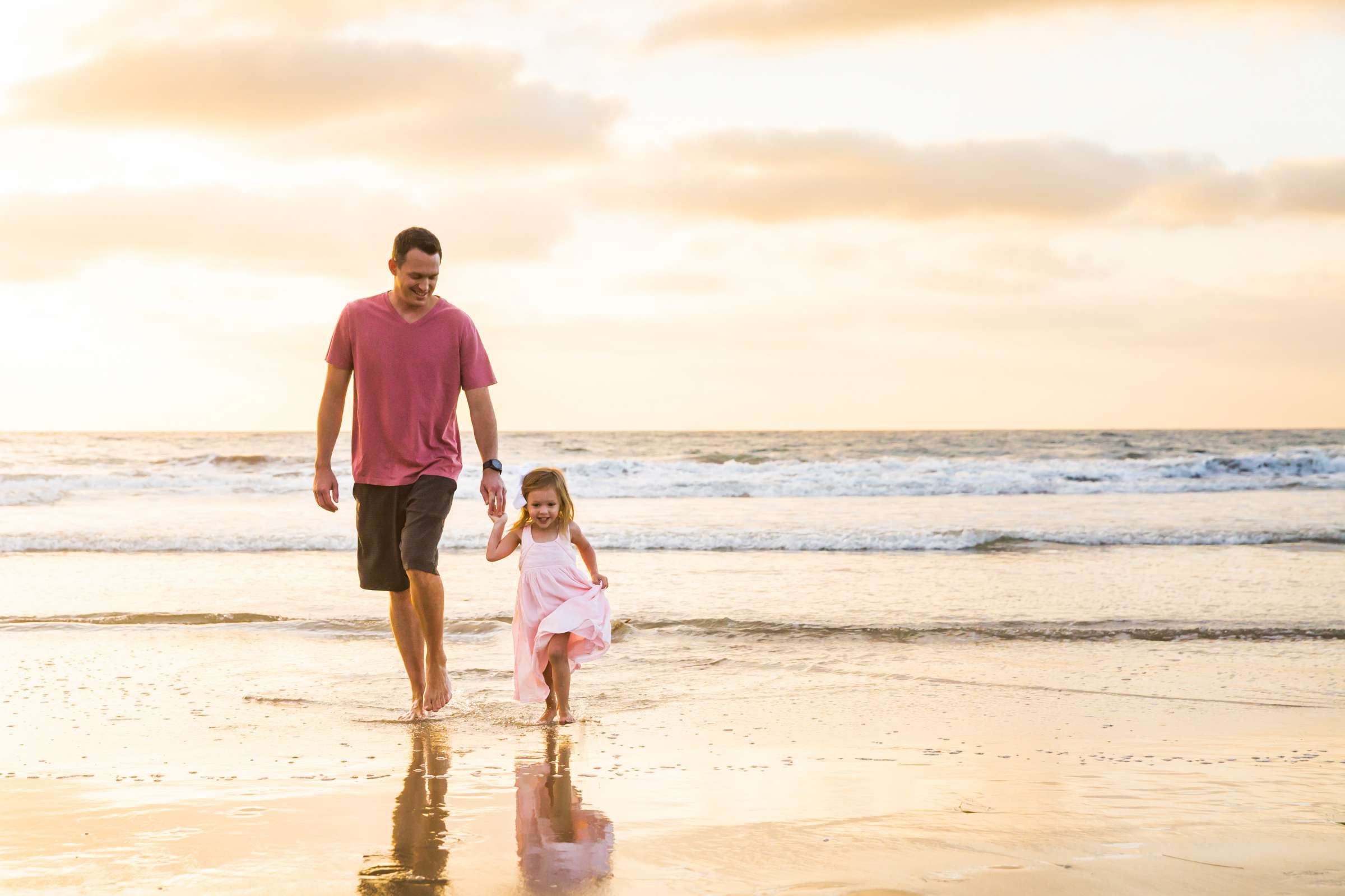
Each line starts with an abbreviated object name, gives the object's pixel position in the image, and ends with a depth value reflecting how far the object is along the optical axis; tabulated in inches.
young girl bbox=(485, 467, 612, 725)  180.5
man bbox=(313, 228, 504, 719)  174.9
